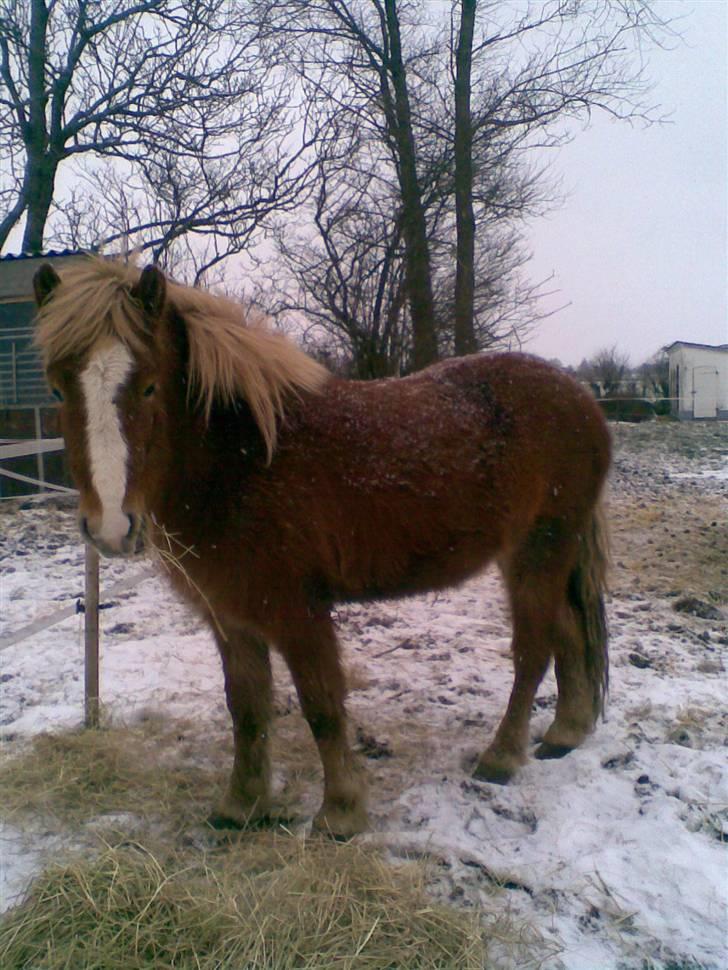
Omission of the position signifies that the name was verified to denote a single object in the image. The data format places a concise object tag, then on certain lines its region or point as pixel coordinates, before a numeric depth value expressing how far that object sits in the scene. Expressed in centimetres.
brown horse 195
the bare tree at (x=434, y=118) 616
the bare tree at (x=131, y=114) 885
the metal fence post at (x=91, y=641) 319
